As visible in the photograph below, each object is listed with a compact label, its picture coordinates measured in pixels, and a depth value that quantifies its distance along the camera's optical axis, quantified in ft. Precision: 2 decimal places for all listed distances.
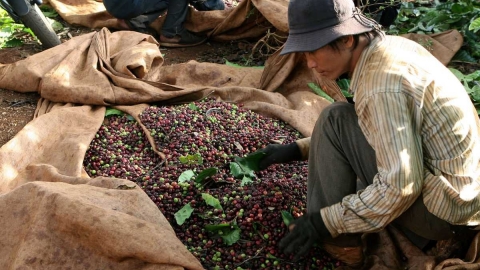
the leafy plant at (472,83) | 13.67
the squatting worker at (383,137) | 6.37
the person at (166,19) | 17.08
